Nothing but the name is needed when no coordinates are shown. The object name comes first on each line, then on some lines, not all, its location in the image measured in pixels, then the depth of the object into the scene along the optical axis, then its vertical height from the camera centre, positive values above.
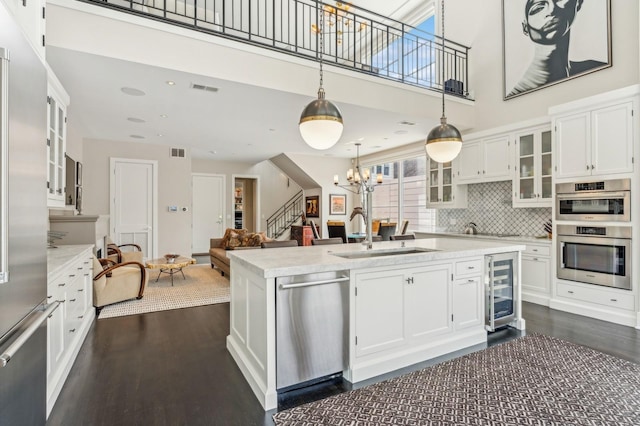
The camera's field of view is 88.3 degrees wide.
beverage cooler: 3.43 -0.81
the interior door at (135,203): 7.26 +0.25
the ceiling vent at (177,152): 7.85 +1.47
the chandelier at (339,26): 7.85 +4.90
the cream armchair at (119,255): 5.85 -0.78
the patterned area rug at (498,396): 2.08 -1.28
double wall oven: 3.84 -0.22
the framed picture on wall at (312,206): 9.67 +0.26
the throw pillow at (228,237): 6.52 -0.47
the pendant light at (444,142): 3.36 +0.74
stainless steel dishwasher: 2.31 -0.83
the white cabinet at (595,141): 3.81 +0.91
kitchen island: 2.35 -0.76
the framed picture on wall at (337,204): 9.49 +0.30
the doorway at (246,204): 11.00 +0.35
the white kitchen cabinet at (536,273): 4.64 -0.86
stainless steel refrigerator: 1.22 -0.07
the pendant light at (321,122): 2.70 +0.76
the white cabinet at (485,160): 5.38 +0.94
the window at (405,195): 7.68 +0.49
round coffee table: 5.38 -0.83
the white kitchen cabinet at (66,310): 2.26 -0.82
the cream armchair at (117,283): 4.23 -0.93
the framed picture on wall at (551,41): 4.49 +2.62
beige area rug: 4.41 -1.24
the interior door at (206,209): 9.86 +0.15
